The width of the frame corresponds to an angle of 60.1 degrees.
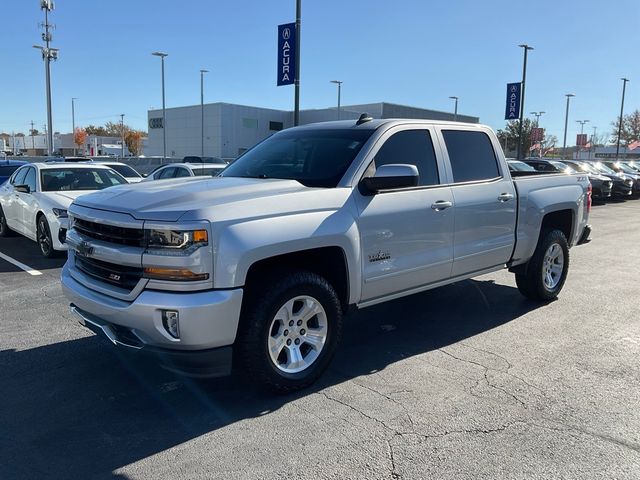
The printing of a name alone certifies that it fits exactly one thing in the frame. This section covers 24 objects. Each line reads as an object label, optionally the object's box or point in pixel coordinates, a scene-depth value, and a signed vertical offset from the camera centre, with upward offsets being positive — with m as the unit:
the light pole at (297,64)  15.31 +2.81
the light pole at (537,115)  77.44 +7.73
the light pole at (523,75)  33.84 +5.84
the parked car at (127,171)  14.85 -0.34
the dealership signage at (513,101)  34.16 +4.21
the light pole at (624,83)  51.63 +8.30
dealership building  61.94 +4.64
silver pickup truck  3.45 -0.57
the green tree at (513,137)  68.03 +4.20
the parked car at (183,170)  13.34 -0.23
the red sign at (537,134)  45.27 +2.97
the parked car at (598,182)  21.67 -0.39
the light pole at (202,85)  55.53 +7.58
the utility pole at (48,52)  31.55 +5.95
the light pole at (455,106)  63.19 +7.11
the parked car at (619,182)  23.30 -0.39
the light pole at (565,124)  64.76 +5.49
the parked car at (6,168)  14.84 -0.34
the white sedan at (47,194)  8.59 -0.64
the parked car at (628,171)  25.27 +0.07
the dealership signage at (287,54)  16.02 +3.18
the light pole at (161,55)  48.64 +9.25
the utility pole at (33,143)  112.70 +2.70
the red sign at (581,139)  66.11 +3.87
